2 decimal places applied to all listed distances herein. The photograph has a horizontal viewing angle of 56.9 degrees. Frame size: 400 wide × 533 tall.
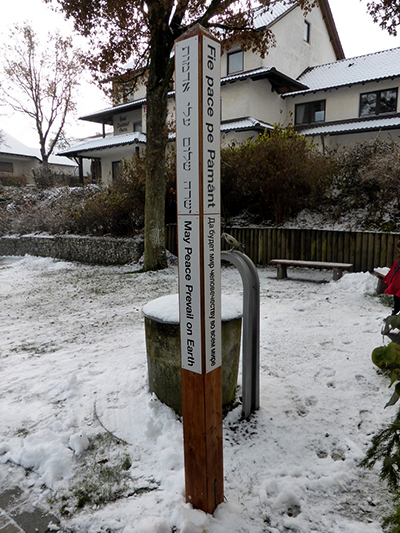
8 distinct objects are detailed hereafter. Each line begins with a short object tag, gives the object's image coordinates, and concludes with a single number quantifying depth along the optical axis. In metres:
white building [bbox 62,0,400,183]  18.25
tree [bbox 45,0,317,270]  9.33
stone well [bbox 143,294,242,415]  3.20
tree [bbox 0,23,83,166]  29.34
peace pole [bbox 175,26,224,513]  1.95
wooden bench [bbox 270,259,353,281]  8.34
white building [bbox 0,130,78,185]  35.70
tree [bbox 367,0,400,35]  7.45
